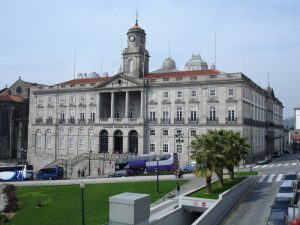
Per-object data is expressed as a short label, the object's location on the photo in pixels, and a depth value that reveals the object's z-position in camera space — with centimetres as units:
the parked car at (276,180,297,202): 3150
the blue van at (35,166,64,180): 6184
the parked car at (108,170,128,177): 5685
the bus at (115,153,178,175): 5809
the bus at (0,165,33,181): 6050
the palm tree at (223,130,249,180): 3703
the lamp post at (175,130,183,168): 6865
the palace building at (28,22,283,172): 6744
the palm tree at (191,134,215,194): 3550
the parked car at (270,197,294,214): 2784
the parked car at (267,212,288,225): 2548
